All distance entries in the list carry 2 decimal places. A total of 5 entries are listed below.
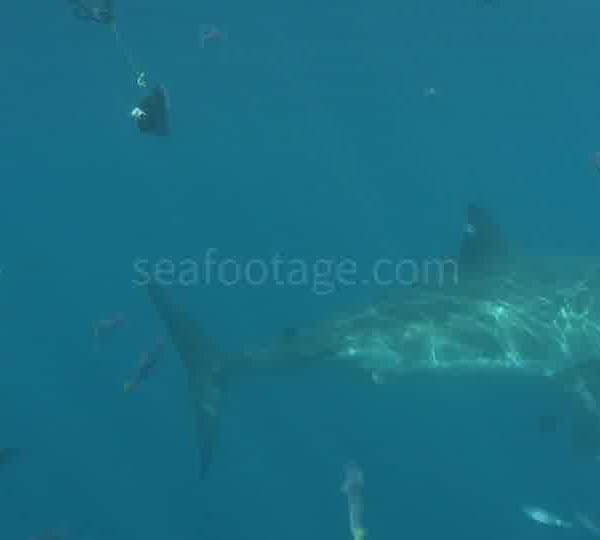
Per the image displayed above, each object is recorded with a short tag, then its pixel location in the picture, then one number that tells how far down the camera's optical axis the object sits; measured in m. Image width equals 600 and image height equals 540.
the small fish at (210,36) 20.75
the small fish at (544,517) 11.38
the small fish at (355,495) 10.24
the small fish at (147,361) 13.09
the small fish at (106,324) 14.98
